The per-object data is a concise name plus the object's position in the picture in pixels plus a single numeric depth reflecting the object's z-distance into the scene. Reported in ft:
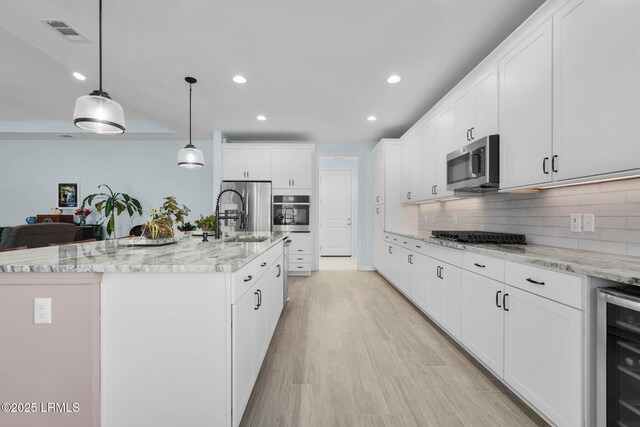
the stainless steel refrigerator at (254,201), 16.43
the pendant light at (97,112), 5.54
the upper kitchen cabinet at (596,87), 4.14
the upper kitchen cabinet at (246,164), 16.89
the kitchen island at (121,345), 4.00
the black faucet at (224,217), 7.82
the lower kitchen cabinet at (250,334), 4.26
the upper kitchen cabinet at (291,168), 17.01
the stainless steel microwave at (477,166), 7.15
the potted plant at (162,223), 6.46
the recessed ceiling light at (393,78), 10.17
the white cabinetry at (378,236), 16.06
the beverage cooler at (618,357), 3.36
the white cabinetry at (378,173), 15.87
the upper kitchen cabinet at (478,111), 7.29
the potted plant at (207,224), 8.41
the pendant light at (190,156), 10.48
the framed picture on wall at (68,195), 19.52
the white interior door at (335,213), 25.73
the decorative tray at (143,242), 6.23
